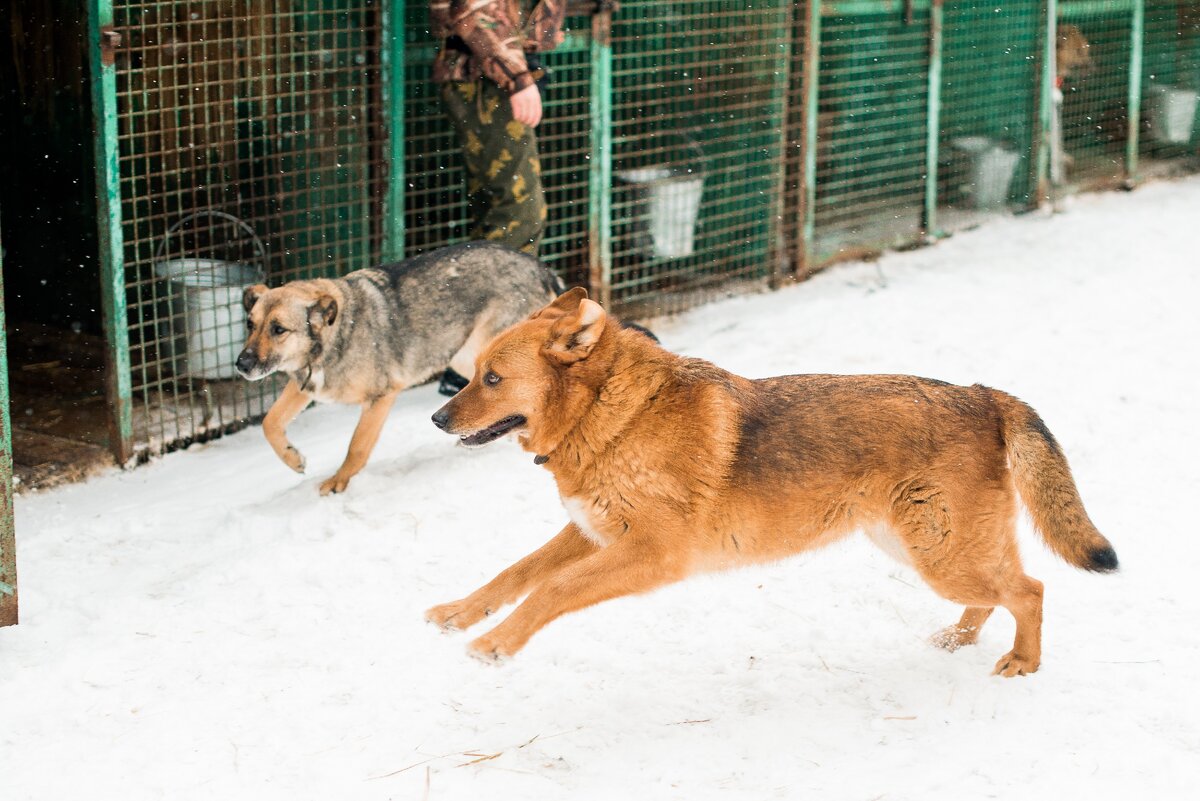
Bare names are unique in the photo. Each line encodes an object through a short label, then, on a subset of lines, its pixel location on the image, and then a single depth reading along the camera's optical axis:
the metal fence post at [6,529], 4.56
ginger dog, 4.23
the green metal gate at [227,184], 6.29
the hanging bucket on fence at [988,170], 11.54
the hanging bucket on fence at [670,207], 8.84
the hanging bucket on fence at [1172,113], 13.47
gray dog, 6.12
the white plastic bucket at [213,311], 6.99
